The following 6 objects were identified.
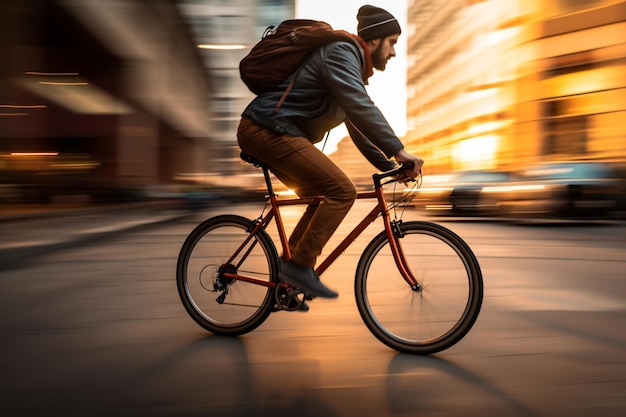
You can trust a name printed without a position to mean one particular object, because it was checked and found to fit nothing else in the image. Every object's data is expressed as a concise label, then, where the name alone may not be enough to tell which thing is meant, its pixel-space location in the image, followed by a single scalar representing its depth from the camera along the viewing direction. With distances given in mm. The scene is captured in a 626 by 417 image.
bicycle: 3684
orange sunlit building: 30266
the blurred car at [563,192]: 13984
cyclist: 3639
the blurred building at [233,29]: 98625
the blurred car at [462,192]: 16062
